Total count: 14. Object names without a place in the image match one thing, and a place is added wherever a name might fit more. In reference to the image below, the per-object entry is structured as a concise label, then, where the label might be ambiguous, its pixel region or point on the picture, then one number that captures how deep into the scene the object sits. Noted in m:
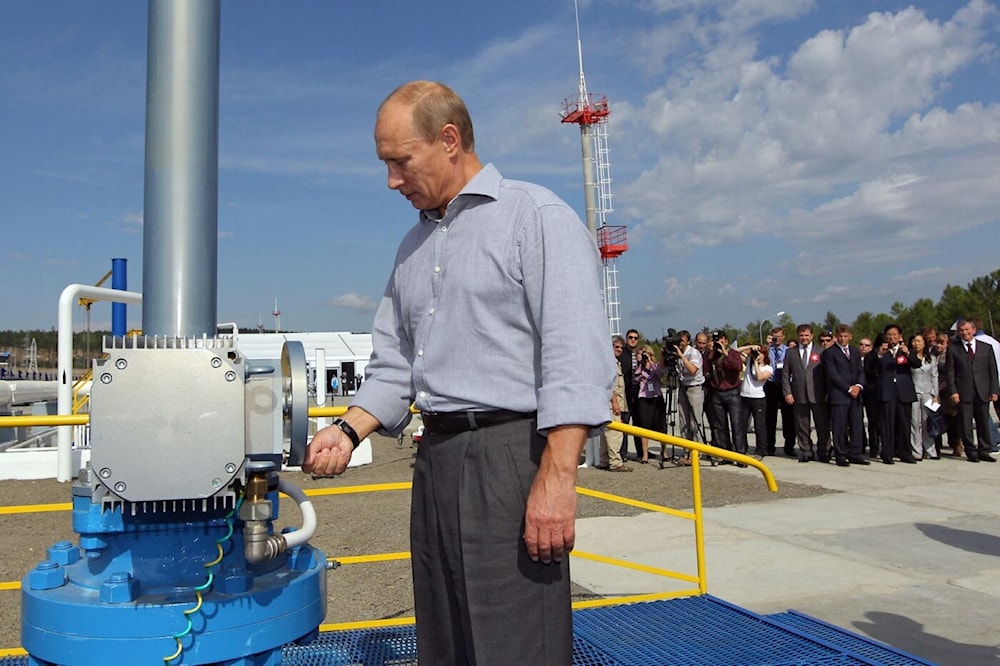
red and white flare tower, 24.36
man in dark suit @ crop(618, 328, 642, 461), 10.65
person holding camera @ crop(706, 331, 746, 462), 10.21
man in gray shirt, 1.70
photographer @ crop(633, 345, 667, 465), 10.48
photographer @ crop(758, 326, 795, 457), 10.80
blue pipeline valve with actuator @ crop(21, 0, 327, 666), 1.64
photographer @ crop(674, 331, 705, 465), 10.32
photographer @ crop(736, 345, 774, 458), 10.29
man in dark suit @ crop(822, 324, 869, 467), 9.81
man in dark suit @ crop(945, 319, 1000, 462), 10.12
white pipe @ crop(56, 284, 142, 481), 5.41
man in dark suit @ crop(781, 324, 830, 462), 10.09
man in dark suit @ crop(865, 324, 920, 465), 10.01
